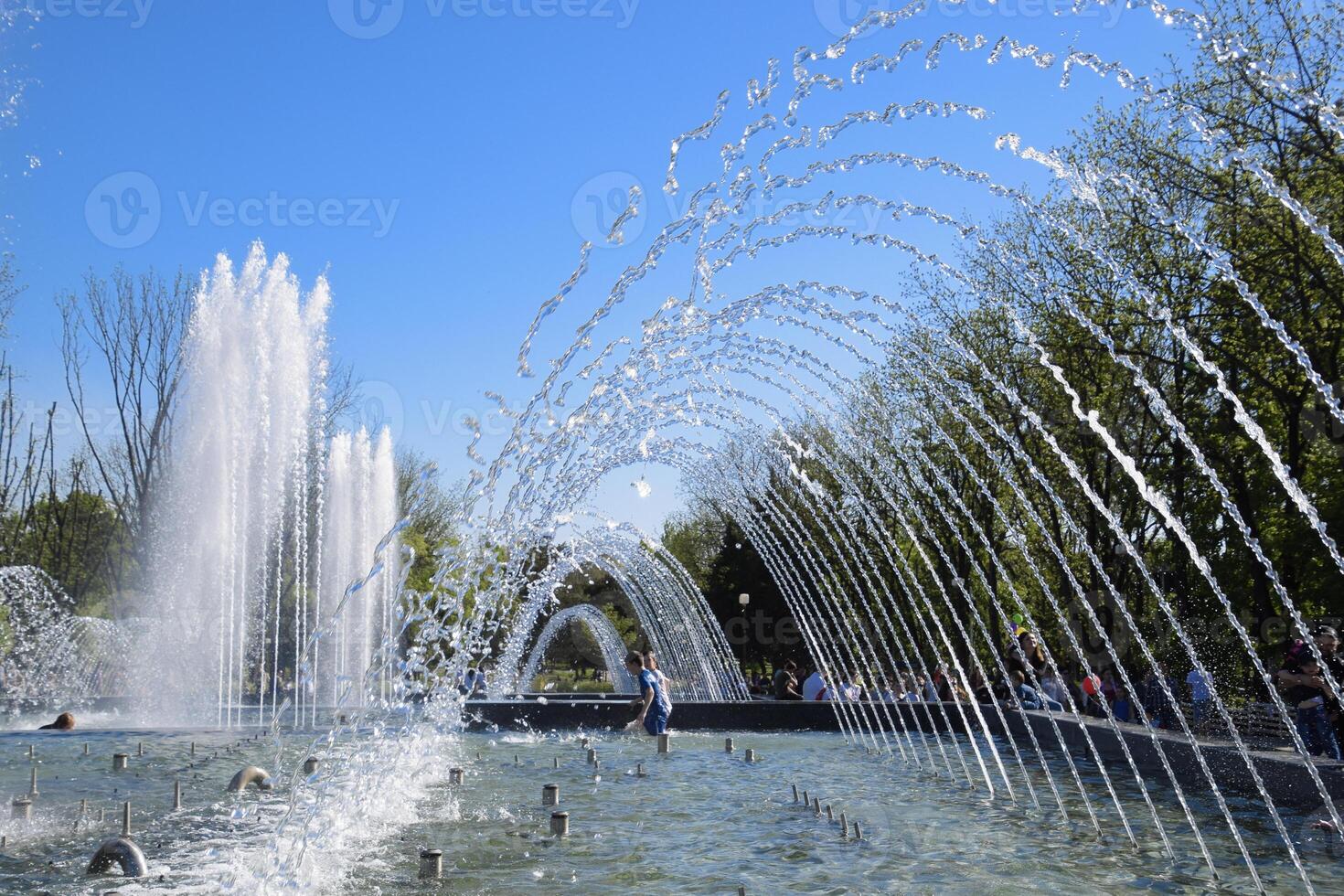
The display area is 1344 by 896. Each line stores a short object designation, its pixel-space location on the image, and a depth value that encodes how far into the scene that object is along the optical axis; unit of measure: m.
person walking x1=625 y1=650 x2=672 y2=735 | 15.58
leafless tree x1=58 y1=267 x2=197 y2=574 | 33.91
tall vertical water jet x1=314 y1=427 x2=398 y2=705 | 31.64
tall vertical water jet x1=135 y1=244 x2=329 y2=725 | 22.14
